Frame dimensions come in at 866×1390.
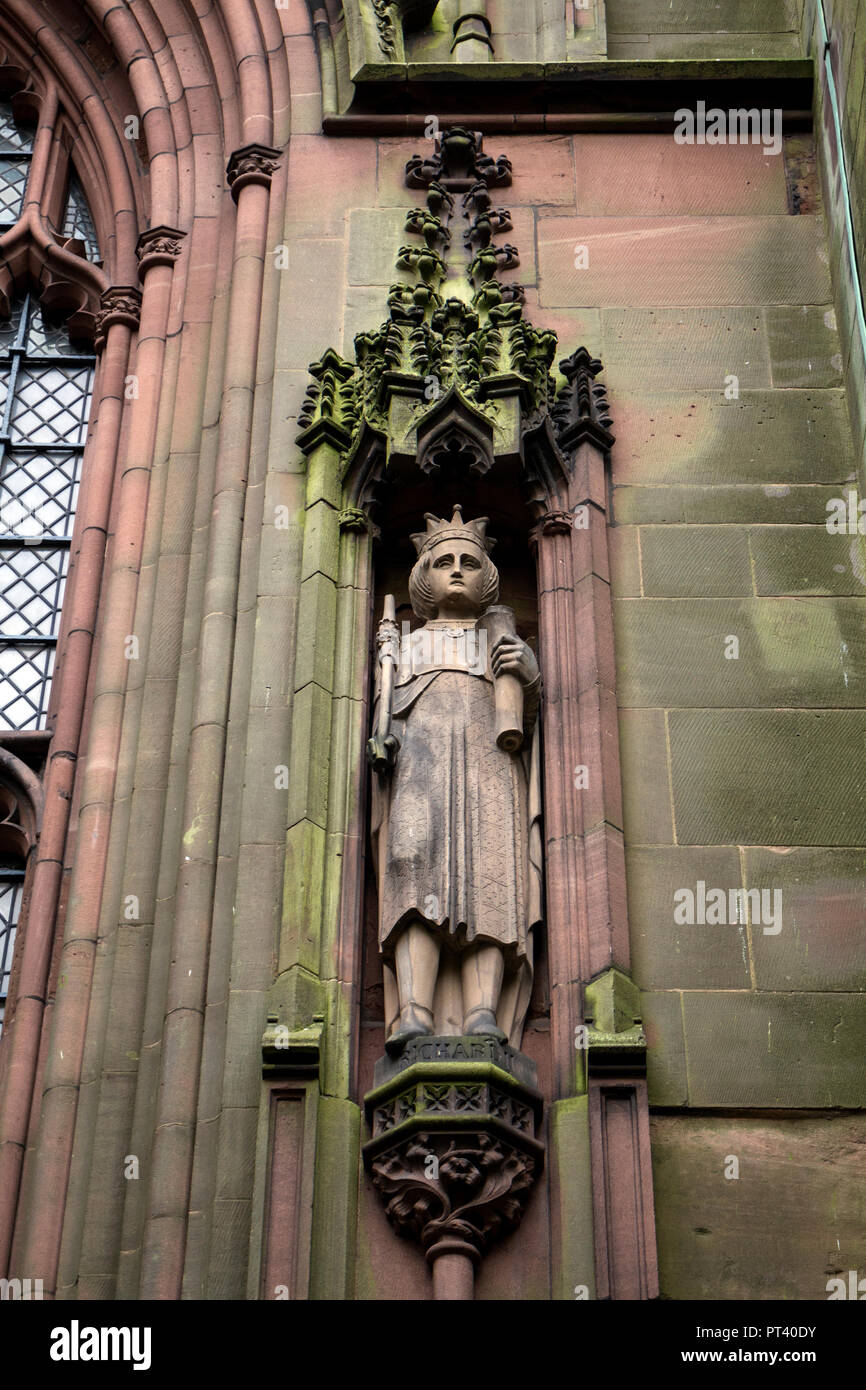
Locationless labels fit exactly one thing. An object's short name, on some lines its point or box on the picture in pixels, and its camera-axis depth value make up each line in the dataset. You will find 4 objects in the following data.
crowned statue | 9.41
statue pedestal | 8.77
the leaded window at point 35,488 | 12.29
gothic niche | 8.93
